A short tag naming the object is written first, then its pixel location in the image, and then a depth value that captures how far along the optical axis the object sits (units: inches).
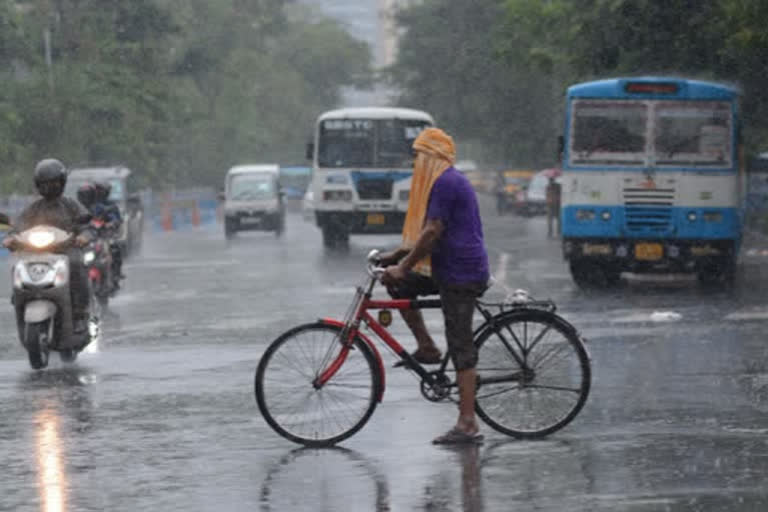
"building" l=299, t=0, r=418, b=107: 3582.7
